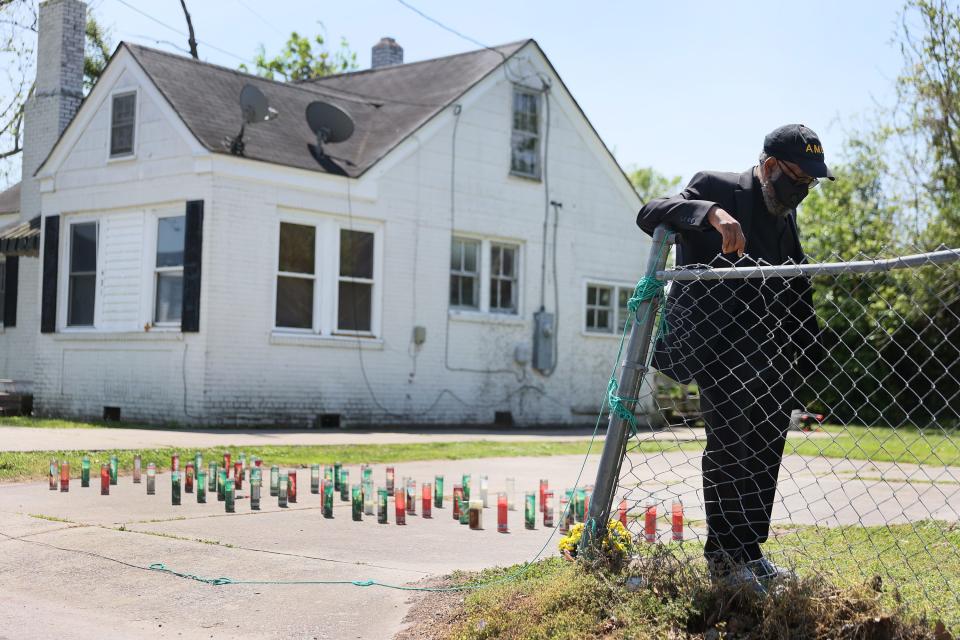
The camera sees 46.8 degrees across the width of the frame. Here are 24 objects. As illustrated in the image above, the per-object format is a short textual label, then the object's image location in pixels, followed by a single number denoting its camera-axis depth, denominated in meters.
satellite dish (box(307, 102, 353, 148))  18.31
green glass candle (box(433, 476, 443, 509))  8.72
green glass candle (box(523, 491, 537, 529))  7.86
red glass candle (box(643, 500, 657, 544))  6.67
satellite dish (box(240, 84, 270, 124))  16.61
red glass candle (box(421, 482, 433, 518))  8.20
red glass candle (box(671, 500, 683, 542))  6.94
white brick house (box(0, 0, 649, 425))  16.62
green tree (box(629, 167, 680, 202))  63.41
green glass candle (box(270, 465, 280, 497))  9.10
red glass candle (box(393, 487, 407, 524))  7.79
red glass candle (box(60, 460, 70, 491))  8.85
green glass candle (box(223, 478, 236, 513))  8.00
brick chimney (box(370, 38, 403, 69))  26.05
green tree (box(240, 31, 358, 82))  39.50
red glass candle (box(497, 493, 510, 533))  7.59
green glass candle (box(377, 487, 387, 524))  7.79
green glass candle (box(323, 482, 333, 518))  8.02
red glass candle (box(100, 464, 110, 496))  8.65
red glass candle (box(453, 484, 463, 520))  8.15
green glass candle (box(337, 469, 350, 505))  8.85
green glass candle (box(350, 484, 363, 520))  7.89
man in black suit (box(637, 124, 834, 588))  4.75
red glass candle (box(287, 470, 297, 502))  8.74
